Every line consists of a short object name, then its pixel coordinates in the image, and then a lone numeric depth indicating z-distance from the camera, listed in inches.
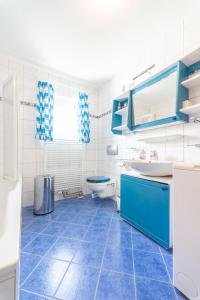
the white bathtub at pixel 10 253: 17.6
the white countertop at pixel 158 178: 54.4
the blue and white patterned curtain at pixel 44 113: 94.7
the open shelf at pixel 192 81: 51.9
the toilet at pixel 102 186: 94.0
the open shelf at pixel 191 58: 52.6
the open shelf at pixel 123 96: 87.1
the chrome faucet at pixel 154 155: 72.3
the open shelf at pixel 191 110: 51.0
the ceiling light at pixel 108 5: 56.1
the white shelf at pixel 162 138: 61.4
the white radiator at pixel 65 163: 103.5
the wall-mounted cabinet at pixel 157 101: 57.6
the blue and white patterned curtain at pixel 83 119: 112.6
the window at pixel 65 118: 108.0
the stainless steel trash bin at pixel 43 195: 82.8
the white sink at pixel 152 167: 55.3
